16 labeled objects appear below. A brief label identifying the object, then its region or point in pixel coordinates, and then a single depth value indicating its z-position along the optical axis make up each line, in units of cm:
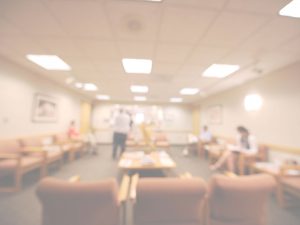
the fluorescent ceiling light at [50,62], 298
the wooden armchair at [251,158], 340
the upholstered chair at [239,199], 132
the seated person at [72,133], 522
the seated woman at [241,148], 345
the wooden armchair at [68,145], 451
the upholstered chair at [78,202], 114
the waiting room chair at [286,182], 226
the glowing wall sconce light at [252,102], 333
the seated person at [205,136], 566
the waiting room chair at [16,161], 261
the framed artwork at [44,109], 406
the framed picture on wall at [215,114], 589
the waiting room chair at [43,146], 332
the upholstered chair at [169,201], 122
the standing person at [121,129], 494
